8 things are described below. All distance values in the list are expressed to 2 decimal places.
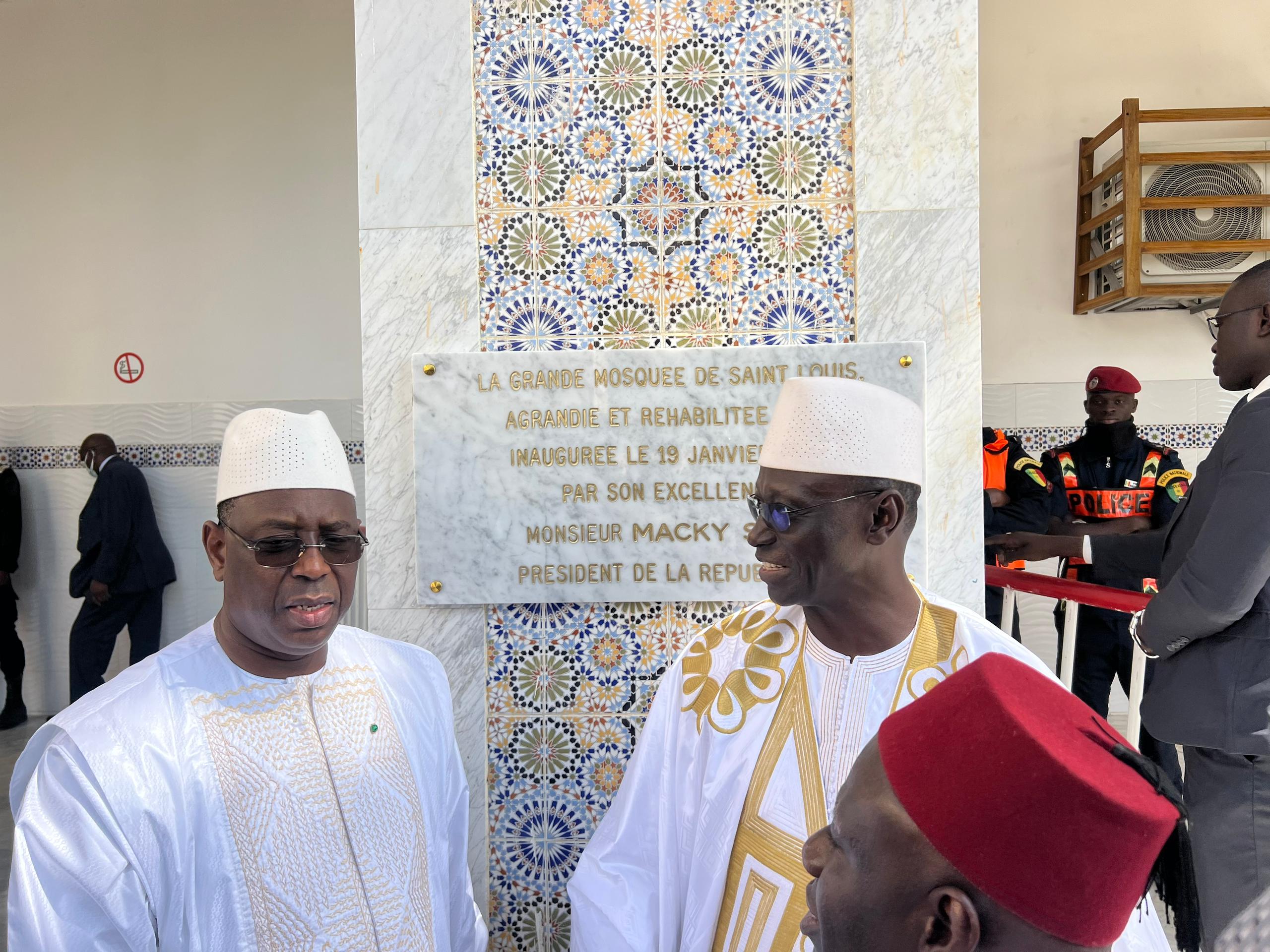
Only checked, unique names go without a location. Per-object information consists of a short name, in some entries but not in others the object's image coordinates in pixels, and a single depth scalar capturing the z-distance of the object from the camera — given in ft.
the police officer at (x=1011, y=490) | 15.42
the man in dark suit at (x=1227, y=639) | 7.62
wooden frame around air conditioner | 17.87
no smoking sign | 21.39
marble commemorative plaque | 8.67
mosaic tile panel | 8.57
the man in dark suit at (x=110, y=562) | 19.93
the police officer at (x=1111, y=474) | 15.38
